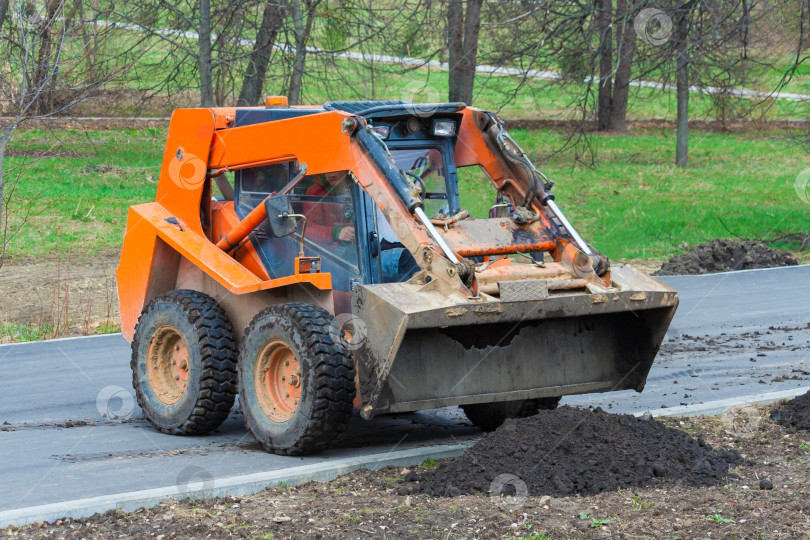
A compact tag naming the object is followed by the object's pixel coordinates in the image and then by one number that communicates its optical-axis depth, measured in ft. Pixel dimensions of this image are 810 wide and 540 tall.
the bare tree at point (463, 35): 76.33
